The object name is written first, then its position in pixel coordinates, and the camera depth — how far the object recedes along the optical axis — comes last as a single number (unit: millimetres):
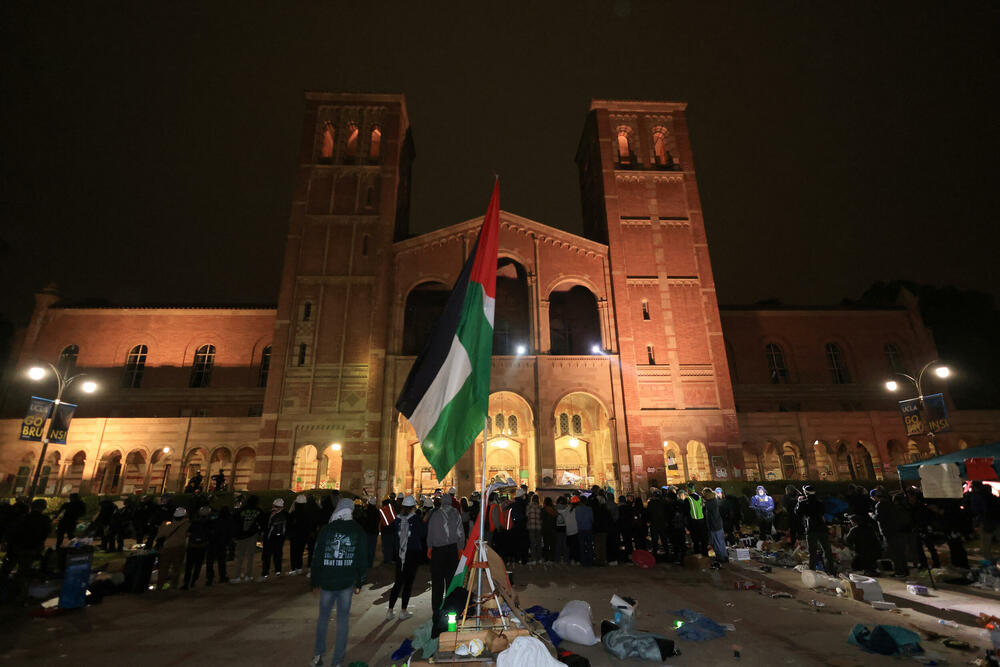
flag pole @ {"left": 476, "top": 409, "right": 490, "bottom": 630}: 5630
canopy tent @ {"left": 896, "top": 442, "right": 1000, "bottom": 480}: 13643
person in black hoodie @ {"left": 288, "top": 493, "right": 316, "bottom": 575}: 11812
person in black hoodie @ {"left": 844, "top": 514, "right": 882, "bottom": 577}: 10547
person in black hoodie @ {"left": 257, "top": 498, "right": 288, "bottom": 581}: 11055
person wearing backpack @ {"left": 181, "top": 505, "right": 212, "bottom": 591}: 10258
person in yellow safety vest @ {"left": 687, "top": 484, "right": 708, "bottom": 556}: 12414
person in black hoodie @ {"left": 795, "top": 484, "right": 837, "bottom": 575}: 10484
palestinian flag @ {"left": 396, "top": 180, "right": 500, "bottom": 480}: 6383
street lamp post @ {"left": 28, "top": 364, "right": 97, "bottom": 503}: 15291
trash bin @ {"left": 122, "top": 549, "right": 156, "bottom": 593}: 9938
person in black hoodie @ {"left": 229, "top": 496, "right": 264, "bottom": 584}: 11031
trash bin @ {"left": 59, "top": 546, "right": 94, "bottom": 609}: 8562
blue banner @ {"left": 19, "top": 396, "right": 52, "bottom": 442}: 16456
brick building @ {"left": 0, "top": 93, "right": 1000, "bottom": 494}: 24984
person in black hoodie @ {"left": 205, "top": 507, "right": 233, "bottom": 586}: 10717
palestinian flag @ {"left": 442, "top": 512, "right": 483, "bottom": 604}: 6137
